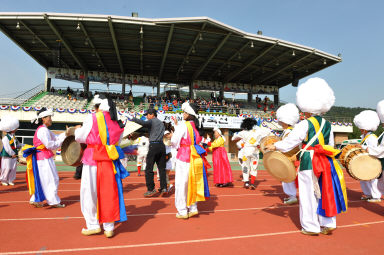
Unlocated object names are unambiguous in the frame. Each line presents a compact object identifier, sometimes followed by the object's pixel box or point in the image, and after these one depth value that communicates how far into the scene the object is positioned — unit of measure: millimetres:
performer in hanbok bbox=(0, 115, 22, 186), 6762
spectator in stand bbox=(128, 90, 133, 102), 26234
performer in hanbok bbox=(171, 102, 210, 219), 4215
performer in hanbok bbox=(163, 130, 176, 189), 7459
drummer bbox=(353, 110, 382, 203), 5391
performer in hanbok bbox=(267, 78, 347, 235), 3414
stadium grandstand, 18312
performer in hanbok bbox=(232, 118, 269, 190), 7102
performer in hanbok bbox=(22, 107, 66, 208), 4684
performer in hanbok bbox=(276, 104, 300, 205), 5066
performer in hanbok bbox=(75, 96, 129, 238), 3305
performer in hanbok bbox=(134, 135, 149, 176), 9180
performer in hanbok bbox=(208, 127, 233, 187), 7438
